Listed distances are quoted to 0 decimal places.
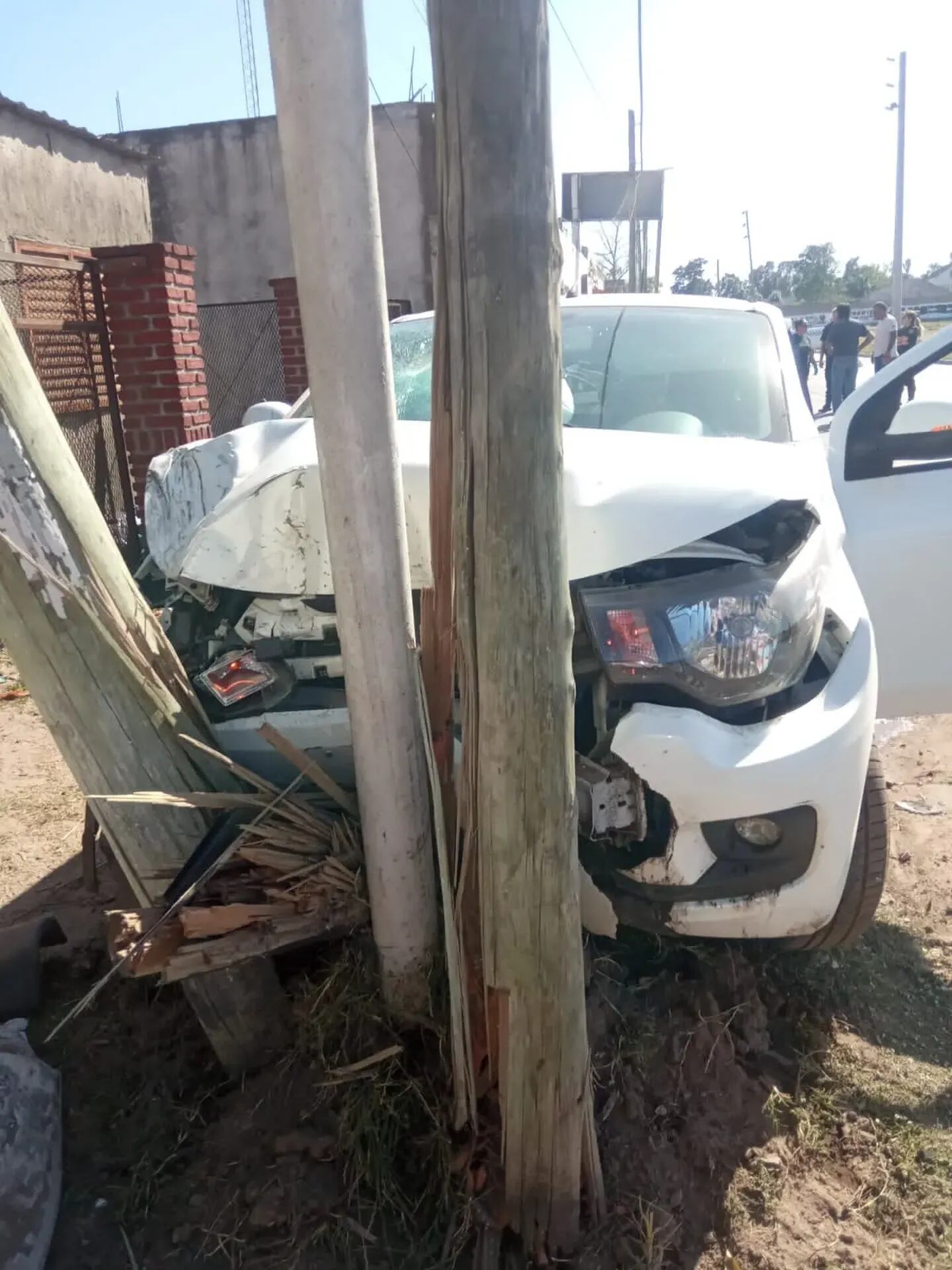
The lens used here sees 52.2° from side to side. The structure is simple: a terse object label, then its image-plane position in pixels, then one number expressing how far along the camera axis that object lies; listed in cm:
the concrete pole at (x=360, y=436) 164
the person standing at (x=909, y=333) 1683
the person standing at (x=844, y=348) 1501
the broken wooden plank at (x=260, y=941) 202
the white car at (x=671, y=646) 218
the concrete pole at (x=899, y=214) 2722
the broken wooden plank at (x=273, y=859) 216
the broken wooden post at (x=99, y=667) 198
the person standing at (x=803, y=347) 1595
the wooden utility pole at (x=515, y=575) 148
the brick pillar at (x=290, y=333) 882
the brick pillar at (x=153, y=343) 669
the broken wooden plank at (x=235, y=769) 219
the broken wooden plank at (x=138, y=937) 198
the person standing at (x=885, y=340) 1656
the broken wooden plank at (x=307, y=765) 216
